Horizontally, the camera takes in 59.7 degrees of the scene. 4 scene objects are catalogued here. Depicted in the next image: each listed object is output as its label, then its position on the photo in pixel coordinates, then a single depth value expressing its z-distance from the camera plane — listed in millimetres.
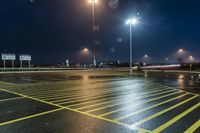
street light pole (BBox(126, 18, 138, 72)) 29222
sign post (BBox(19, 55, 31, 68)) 38506
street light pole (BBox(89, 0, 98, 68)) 30706
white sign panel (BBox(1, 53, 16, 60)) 35906
